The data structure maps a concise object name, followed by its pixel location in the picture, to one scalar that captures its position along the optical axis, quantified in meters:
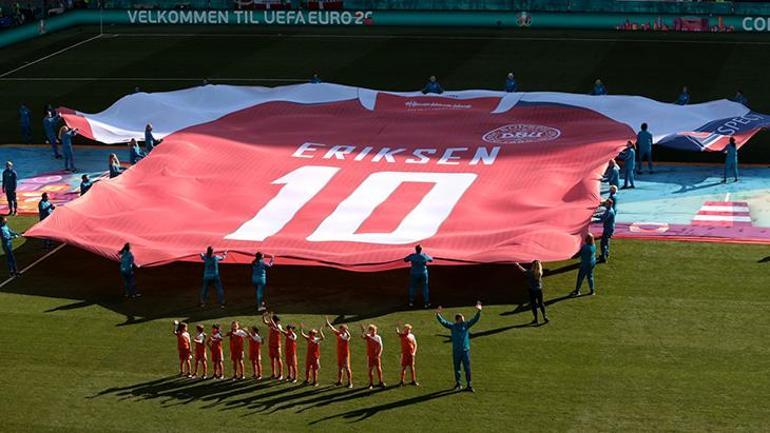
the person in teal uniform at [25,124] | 48.25
